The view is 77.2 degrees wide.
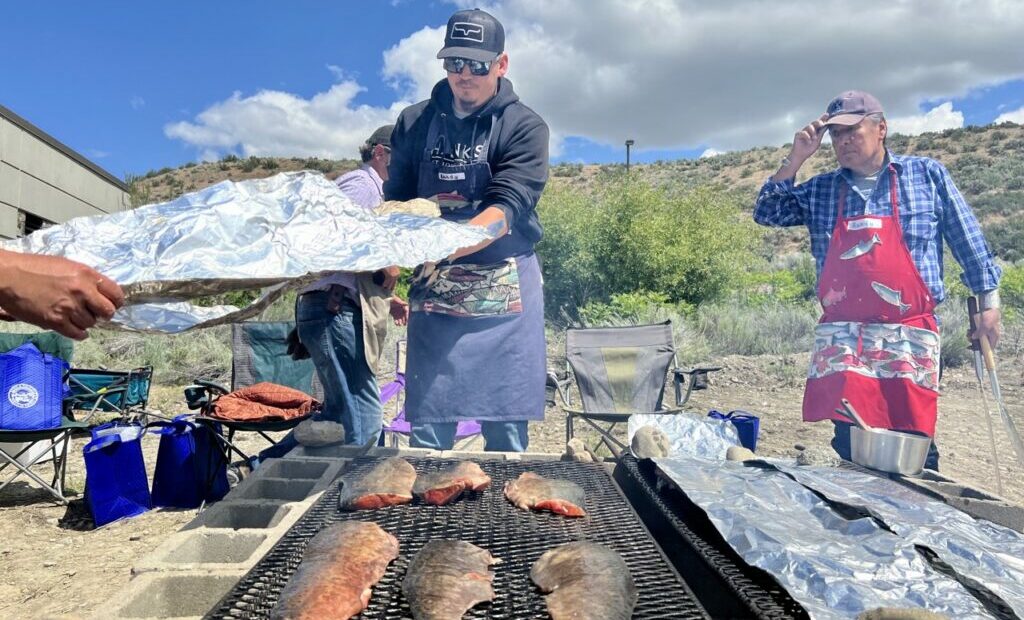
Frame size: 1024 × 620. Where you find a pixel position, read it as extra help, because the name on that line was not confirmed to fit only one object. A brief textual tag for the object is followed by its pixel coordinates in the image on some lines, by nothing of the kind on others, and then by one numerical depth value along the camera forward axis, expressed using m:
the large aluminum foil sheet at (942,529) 1.75
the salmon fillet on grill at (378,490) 2.22
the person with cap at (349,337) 3.35
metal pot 2.68
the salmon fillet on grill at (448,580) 1.55
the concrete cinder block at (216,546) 1.91
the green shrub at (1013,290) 12.54
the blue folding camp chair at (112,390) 5.64
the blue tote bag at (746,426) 4.31
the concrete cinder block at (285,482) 2.51
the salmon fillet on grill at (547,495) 2.20
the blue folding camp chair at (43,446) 4.43
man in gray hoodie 3.28
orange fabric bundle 3.91
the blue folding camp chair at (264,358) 6.10
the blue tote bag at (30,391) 4.46
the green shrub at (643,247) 14.33
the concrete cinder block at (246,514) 2.26
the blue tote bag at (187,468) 4.43
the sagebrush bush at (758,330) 11.02
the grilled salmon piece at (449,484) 2.28
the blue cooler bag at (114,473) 4.22
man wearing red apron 3.34
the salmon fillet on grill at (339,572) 1.51
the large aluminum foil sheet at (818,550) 1.61
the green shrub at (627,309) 11.18
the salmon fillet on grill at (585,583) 1.52
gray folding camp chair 5.79
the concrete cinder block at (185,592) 1.71
